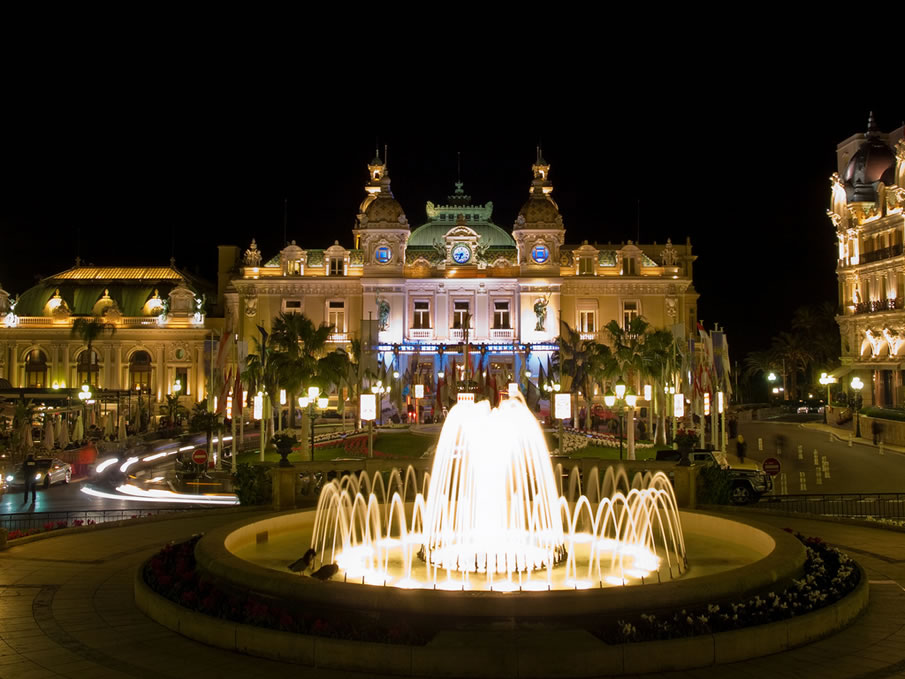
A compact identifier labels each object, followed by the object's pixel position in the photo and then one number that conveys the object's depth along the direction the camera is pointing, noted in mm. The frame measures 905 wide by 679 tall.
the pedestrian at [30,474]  30564
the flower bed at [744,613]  11117
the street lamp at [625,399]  36062
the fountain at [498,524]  15562
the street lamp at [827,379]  60488
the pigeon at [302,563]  14844
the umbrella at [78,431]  50350
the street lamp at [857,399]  51972
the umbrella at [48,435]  42406
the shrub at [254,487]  23547
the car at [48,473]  36094
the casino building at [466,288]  72875
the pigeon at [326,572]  13312
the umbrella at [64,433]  44844
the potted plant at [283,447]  22594
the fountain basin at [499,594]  11281
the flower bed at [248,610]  11164
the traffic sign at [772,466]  25562
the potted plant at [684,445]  21859
